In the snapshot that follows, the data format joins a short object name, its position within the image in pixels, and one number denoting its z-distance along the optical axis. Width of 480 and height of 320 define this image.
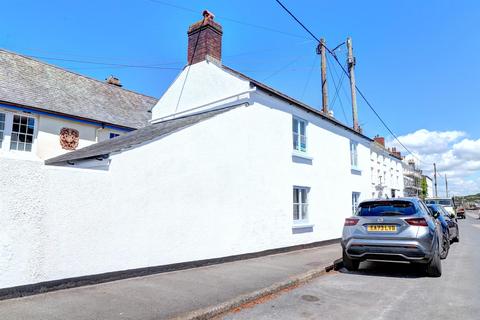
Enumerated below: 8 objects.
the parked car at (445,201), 25.53
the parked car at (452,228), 13.33
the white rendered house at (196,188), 5.53
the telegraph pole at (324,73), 19.87
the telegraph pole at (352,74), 19.64
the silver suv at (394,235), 7.22
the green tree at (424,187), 61.17
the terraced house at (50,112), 12.40
